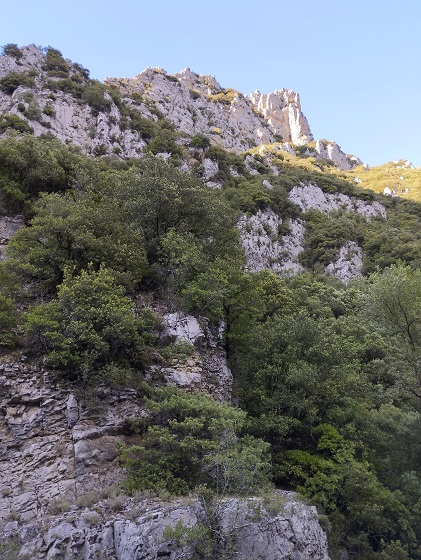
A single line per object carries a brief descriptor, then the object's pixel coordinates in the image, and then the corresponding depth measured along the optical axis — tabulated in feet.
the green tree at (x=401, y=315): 53.16
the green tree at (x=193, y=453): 31.22
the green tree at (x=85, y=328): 38.04
